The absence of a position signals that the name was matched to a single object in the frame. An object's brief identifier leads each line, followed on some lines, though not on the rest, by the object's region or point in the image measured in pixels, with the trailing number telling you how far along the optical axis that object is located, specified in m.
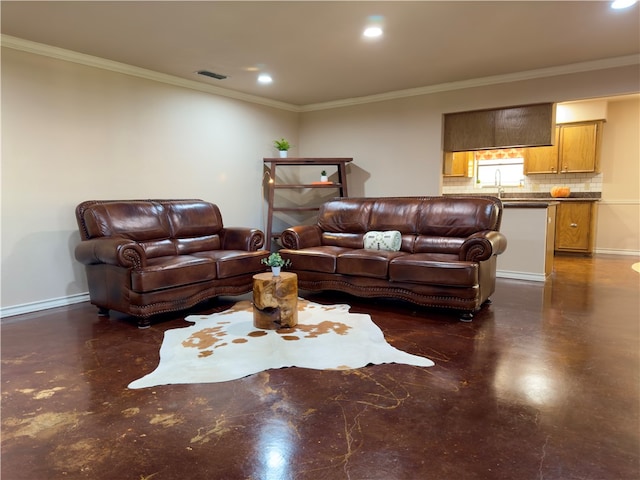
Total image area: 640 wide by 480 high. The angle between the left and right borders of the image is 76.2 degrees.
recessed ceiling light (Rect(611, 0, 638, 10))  3.06
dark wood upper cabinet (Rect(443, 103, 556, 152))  5.02
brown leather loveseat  3.32
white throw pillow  4.35
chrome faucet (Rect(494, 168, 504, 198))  7.48
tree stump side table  3.14
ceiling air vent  4.76
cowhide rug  2.46
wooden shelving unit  5.88
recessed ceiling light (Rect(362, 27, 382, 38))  3.55
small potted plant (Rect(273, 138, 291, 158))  6.10
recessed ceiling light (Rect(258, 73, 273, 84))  4.93
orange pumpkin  7.02
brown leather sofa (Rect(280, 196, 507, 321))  3.49
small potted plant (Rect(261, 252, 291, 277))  3.19
